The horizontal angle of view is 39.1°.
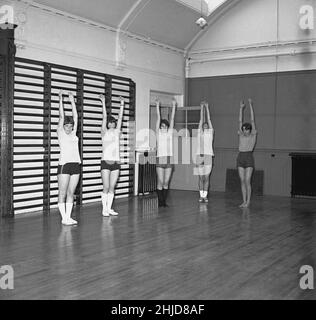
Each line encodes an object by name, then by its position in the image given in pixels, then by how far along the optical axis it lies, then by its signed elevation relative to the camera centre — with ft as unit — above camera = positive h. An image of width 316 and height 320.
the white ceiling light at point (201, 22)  24.33 +7.26
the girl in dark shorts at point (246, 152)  24.27 +0.14
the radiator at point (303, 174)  29.40 -1.25
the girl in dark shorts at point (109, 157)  20.63 -0.21
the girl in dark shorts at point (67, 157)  18.49 -0.22
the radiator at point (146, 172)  29.73 -1.30
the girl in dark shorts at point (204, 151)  25.98 +0.17
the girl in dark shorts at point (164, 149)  23.44 +0.22
